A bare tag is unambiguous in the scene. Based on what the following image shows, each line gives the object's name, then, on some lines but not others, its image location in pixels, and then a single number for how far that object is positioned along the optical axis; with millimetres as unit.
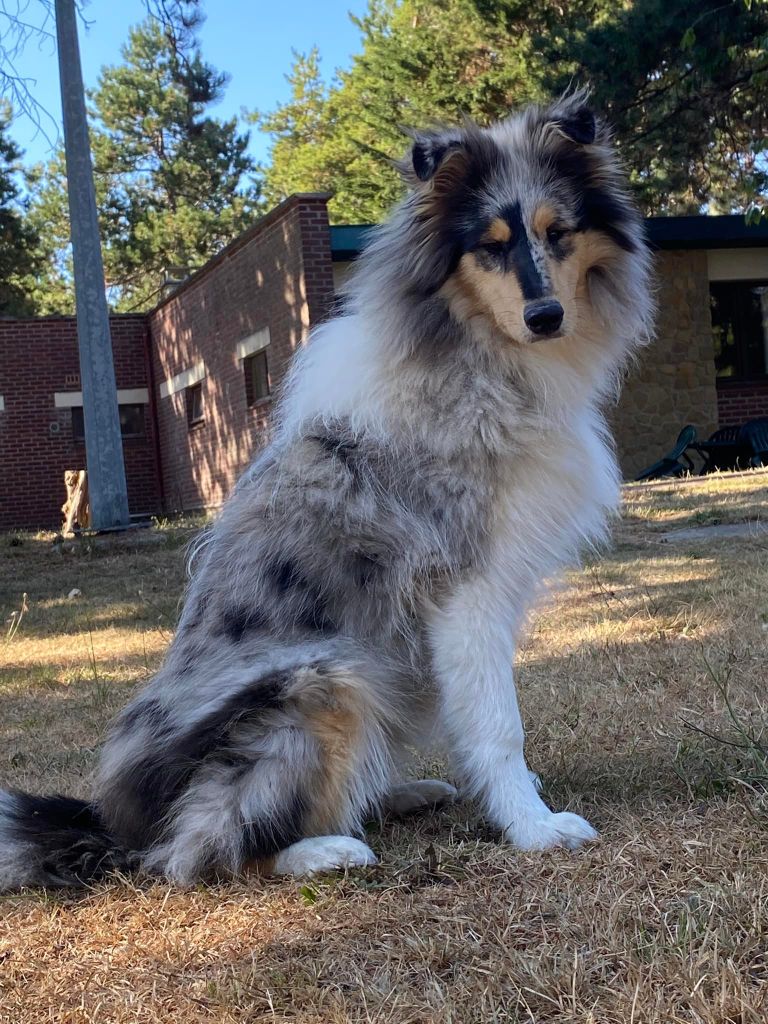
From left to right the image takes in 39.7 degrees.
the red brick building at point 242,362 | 15328
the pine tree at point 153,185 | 36688
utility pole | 12648
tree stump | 16172
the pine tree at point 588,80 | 13922
